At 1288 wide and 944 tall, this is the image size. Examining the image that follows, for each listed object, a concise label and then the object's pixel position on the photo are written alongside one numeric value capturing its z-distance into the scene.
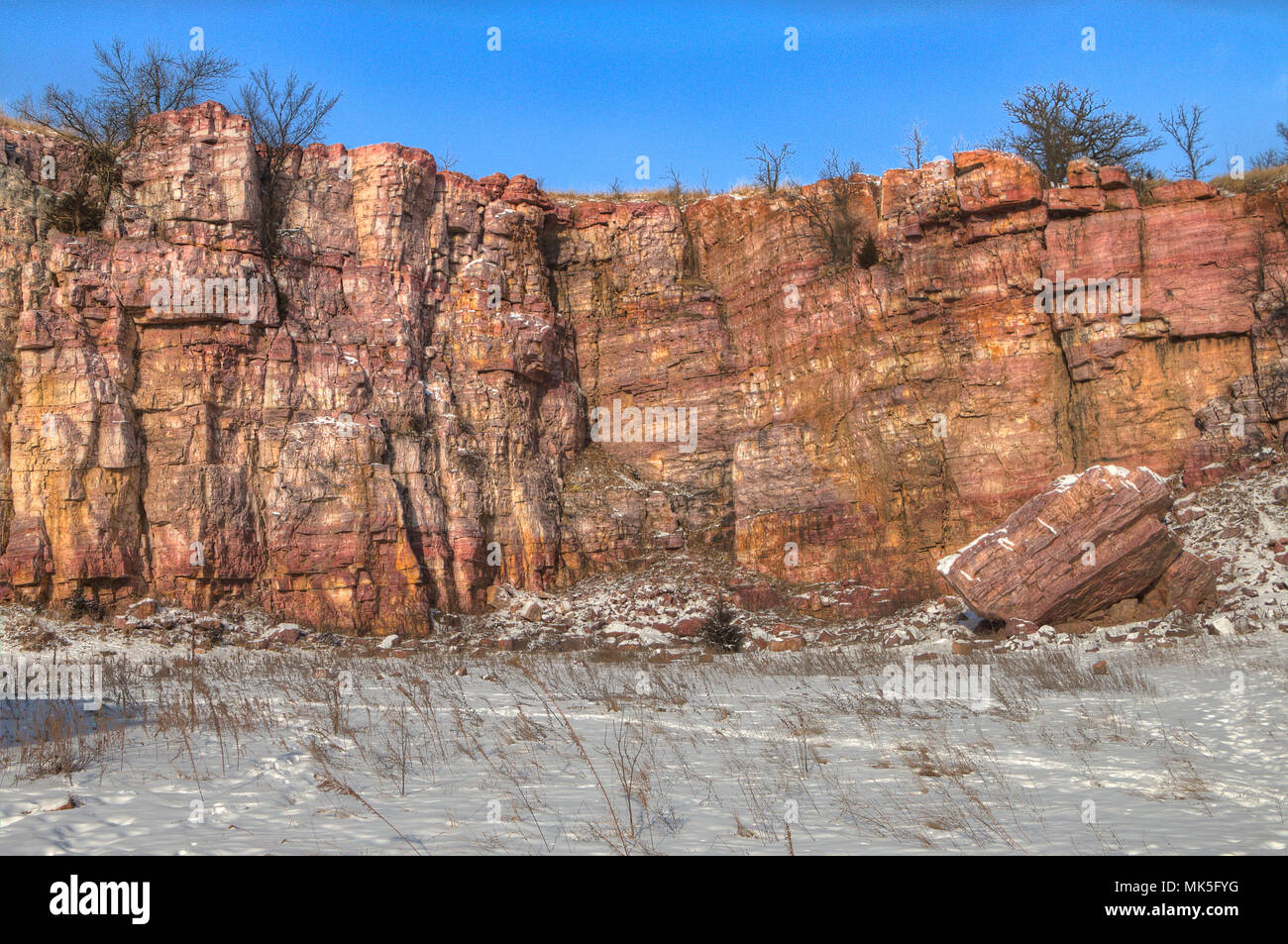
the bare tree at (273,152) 24.80
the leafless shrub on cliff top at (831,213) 26.02
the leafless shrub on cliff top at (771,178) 29.67
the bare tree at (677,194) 31.53
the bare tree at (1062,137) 26.80
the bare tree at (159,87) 25.06
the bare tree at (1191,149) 25.84
